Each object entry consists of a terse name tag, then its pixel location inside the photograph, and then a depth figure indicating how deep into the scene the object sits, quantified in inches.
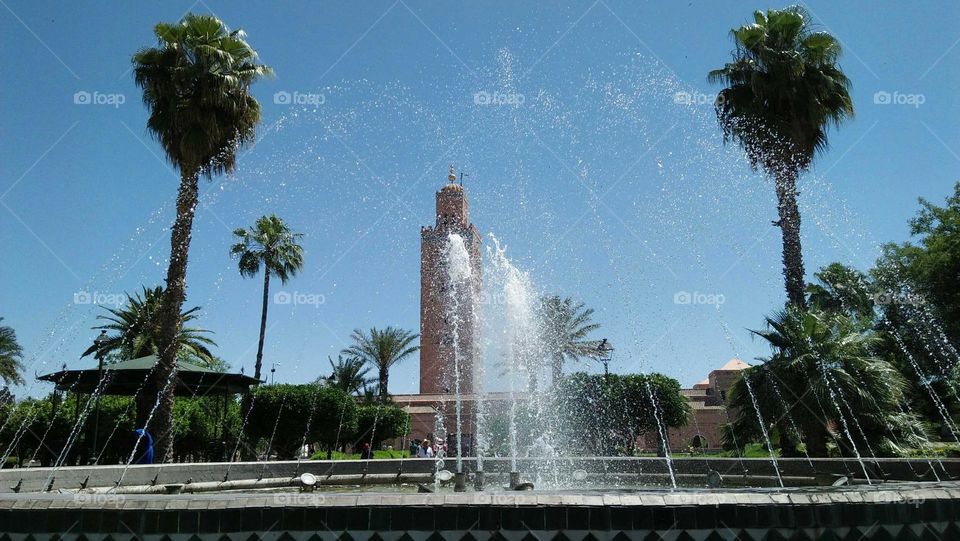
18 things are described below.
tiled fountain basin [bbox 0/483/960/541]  107.2
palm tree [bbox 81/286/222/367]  1084.5
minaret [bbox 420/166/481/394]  2078.0
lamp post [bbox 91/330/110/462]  548.4
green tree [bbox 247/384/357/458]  1130.0
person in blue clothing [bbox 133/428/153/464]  398.3
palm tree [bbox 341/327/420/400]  1637.6
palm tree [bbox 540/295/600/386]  1436.4
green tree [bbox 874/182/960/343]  895.7
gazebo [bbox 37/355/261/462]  520.4
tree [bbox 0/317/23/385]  1603.1
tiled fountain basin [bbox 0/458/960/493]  269.7
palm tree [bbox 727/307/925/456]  458.6
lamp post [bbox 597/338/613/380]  892.0
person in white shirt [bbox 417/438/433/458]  847.2
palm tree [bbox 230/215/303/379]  1433.3
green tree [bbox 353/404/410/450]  1354.6
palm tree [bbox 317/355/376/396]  1662.2
